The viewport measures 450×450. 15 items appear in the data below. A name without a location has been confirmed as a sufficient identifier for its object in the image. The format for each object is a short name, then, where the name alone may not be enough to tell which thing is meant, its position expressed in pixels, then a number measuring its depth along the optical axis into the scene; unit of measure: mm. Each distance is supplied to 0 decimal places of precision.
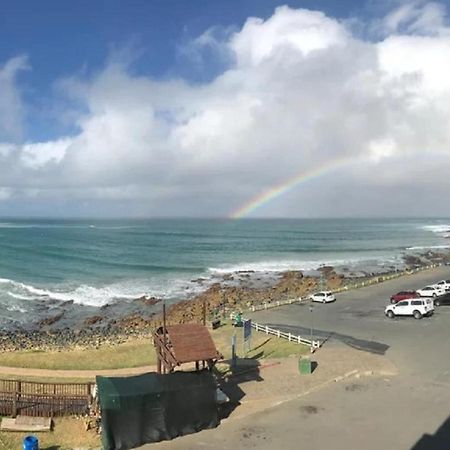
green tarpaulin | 16453
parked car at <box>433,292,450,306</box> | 39094
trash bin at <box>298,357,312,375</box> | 22828
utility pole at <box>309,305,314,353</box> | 27019
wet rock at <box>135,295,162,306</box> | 53284
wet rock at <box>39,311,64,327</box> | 45688
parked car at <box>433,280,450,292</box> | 44969
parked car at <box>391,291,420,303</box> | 40469
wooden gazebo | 18422
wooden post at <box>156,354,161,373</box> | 19844
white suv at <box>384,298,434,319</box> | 34906
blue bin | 15359
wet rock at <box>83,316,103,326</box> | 45906
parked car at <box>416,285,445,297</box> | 41794
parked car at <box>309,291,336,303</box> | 43469
